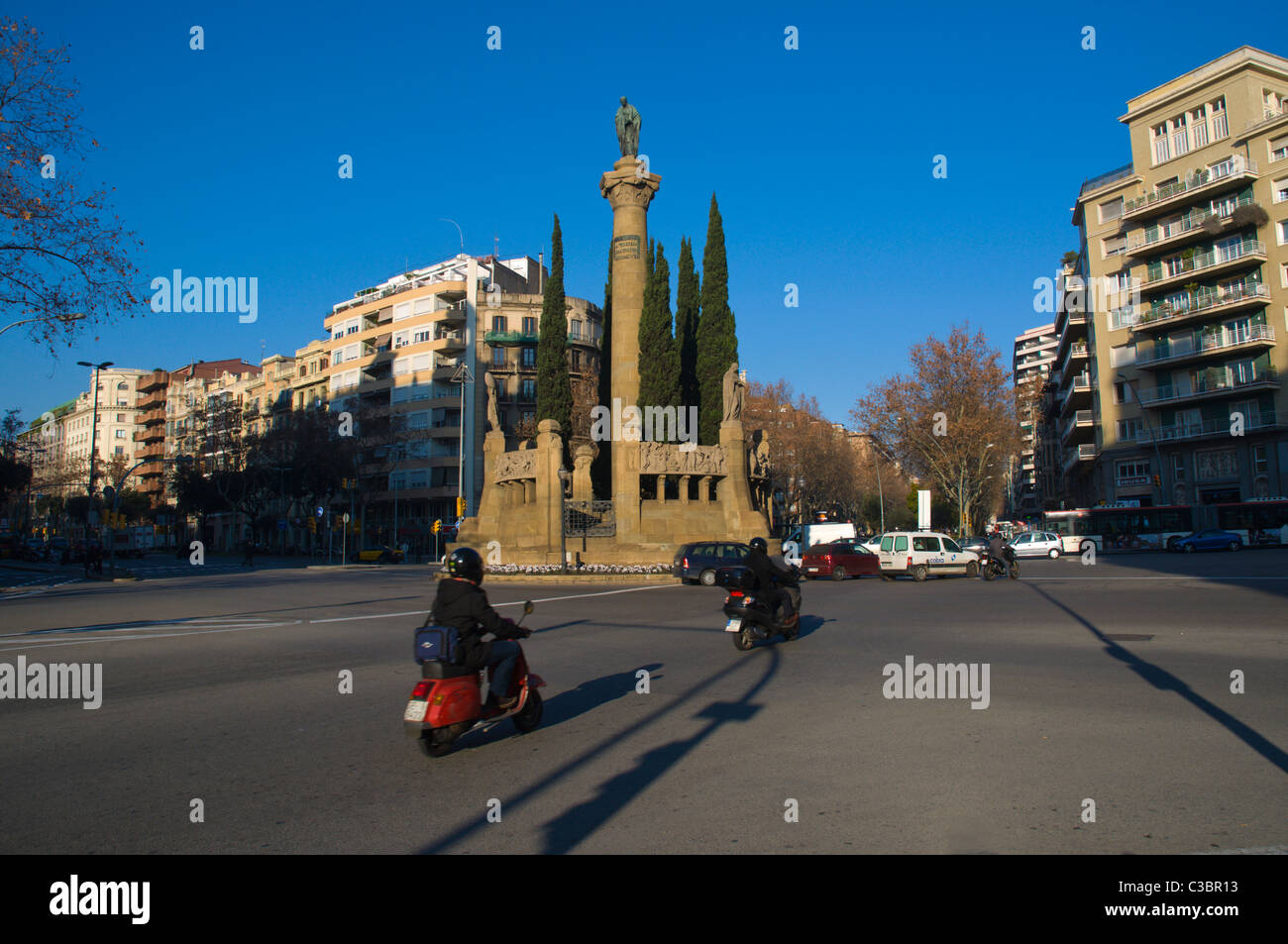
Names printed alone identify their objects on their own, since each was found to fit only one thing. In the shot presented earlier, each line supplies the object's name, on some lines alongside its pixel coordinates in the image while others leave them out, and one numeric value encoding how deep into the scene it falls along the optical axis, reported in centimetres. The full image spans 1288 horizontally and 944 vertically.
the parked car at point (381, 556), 5819
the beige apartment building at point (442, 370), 7062
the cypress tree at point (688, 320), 4038
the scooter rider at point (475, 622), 615
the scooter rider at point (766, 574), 1173
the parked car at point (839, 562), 2934
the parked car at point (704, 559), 2580
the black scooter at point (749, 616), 1155
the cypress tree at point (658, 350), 3412
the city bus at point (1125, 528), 4672
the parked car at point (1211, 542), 4188
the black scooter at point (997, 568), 2598
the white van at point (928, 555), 2786
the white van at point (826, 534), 4281
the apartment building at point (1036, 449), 9338
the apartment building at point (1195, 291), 4684
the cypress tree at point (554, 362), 3800
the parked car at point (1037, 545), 4615
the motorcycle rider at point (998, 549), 2574
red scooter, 580
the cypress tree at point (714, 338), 3934
